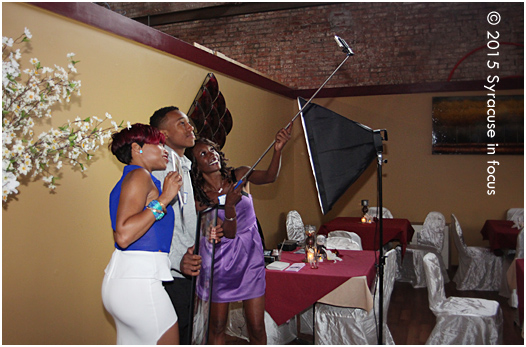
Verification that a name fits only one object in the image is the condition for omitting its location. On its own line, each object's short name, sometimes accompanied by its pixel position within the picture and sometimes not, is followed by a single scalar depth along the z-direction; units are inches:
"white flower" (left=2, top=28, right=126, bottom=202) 78.5
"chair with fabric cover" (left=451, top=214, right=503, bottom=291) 205.5
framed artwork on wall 248.7
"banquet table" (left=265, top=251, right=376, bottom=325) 121.7
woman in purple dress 107.5
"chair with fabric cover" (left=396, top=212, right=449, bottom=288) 214.5
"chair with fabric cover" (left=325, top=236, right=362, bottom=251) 158.4
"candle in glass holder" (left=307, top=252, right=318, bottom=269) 130.2
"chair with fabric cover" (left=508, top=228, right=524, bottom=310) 135.0
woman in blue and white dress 71.6
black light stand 113.7
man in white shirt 90.0
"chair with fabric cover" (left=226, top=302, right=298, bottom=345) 138.5
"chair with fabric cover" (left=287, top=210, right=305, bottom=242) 199.2
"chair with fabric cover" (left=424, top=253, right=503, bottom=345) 127.6
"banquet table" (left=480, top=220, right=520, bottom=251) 194.4
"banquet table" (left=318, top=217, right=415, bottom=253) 205.3
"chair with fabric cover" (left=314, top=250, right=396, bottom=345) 129.0
